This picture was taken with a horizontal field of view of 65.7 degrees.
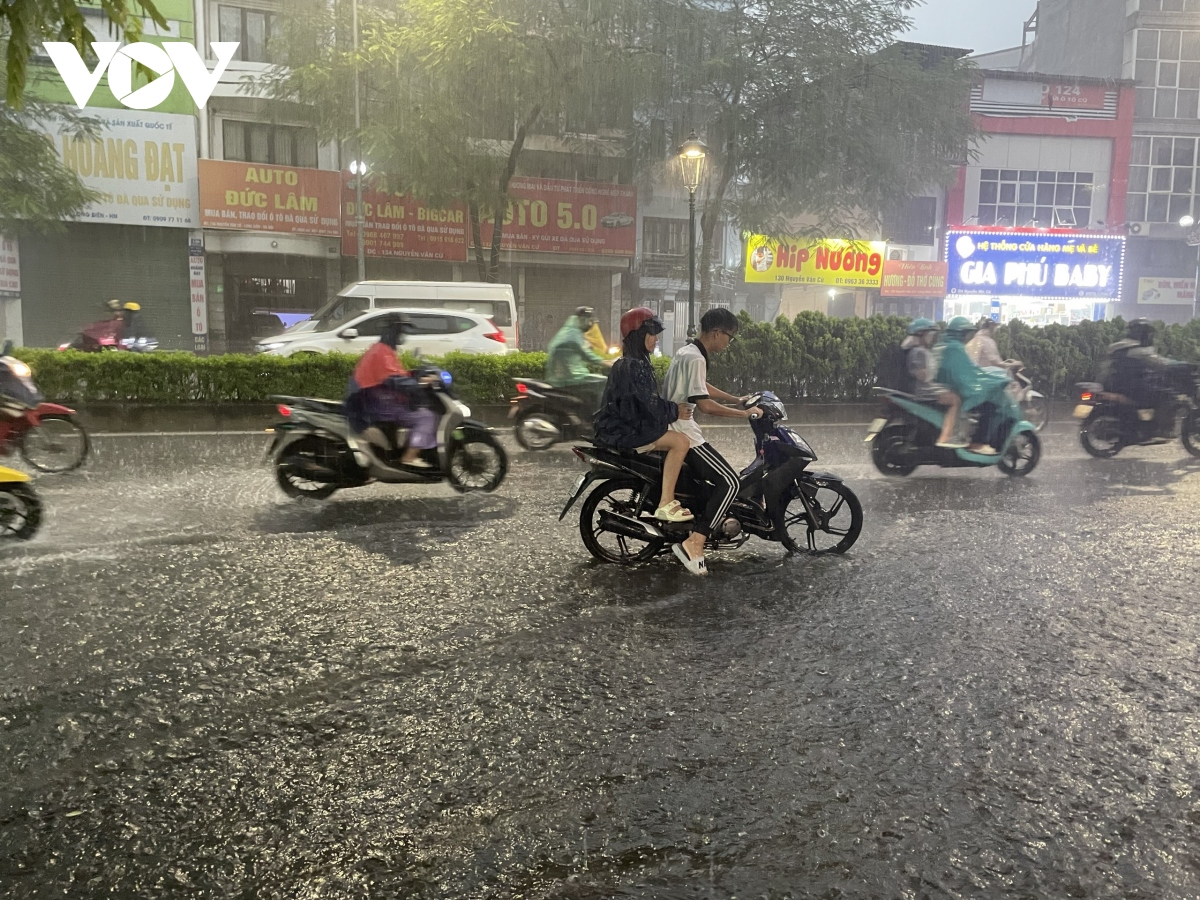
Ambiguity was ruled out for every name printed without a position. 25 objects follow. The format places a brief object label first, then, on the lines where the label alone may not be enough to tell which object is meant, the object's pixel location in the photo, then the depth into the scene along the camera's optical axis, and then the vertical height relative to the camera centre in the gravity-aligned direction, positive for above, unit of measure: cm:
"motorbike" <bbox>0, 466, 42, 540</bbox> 602 -126
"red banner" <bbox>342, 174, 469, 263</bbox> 2627 +260
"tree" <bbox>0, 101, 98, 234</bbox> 2041 +306
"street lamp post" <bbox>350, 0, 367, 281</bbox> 2217 +397
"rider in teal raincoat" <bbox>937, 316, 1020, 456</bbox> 923 -55
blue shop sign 3394 +245
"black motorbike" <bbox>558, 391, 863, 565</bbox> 572 -112
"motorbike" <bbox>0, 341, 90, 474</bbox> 804 -102
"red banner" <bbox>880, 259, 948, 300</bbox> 3528 +186
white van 1903 +45
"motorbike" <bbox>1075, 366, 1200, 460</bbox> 1070 -104
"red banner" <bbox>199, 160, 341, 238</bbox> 2464 +322
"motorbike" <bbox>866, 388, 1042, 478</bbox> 930 -110
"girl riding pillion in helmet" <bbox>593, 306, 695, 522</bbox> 536 -51
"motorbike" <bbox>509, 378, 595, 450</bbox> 1064 -107
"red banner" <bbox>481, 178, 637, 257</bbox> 2770 +315
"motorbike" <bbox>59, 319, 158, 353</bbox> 1448 -40
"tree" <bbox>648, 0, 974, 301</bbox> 2273 +577
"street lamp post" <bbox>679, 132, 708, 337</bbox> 1611 +276
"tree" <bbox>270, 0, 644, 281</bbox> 2125 +574
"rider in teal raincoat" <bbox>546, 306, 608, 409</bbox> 1065 -47
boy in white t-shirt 550 -51
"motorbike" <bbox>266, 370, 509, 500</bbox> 750 -107
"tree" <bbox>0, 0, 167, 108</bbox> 324 +106
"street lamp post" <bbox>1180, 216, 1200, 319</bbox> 3747 +442
